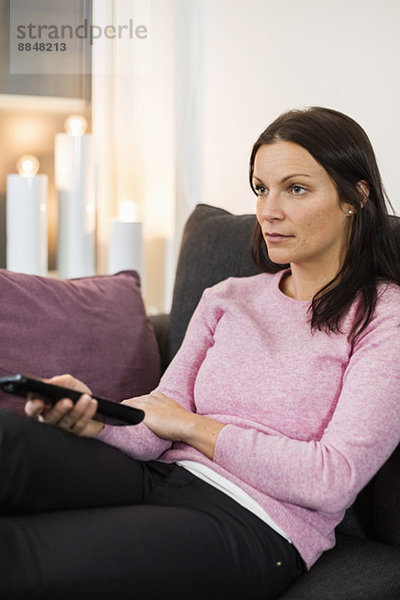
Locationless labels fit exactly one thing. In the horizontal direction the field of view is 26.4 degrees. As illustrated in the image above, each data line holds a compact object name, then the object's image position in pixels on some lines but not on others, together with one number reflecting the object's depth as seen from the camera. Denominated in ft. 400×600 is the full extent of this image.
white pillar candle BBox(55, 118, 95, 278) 9.86
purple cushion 5.90
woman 3.92
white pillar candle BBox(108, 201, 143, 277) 9.46
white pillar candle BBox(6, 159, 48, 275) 9.49
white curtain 8.95
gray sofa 4.34
